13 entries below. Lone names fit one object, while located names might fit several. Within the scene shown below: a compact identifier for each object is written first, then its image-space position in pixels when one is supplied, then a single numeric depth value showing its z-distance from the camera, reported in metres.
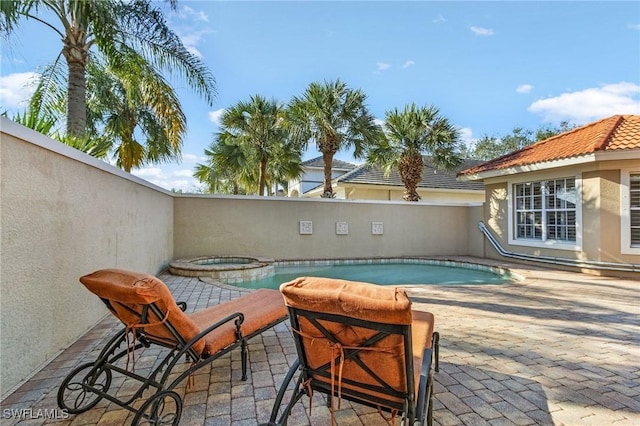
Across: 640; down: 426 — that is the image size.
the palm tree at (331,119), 13.55
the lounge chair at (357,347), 1.81
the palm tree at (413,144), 14.66
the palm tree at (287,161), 17.09
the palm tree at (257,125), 16.45
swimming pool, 10.08
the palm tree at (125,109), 8.29
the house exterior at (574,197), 9.04
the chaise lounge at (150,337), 2.45
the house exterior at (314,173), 28.35
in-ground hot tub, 8.81
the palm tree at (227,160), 16.70
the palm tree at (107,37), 6.39
